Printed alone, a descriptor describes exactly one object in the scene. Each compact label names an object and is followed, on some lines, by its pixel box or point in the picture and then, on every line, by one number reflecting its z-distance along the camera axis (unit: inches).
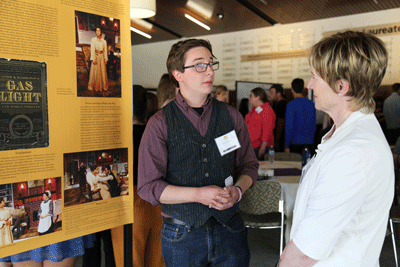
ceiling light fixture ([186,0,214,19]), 312.3
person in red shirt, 198.7
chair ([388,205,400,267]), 120.5
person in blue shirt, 210.7
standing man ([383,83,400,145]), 247.6
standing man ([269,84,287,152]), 259.1
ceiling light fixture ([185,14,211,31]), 340.5
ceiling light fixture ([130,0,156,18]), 133.7
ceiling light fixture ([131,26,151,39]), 396.8
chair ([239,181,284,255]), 111.4
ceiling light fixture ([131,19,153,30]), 378.7
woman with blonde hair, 36.7
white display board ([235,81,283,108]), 299.0
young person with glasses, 59.2
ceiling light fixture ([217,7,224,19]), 316.0
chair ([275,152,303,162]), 176.1
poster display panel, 50.8
